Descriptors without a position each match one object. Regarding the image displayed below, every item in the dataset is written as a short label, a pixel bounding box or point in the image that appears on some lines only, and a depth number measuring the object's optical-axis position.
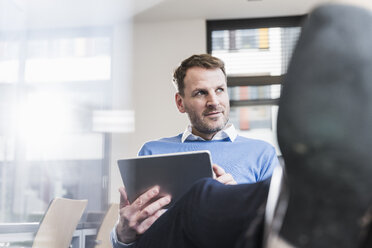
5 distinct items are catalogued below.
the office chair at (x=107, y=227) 2.81
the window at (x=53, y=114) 4.39
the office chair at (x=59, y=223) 2.46
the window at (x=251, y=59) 4.47
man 1.80
